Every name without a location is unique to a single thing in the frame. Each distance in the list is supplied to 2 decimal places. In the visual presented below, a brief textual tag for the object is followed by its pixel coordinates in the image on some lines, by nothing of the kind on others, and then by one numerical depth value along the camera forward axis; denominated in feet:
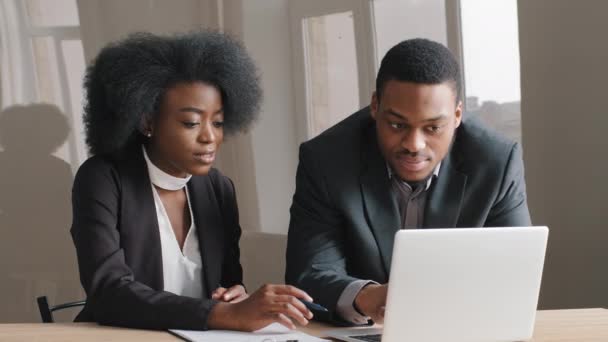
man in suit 7.77
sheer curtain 12.42
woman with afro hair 8.02
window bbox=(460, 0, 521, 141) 11.92
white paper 6.61
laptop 5.98
